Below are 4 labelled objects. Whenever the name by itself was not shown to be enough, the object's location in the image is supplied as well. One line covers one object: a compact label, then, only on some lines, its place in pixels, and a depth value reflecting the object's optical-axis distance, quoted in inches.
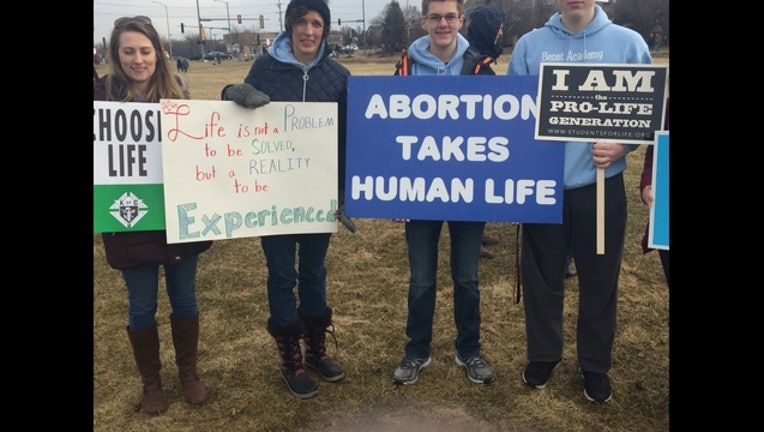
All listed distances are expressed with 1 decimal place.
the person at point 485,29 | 189.5
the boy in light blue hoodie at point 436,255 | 108.7
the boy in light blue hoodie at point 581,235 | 103.7
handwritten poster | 107.0
